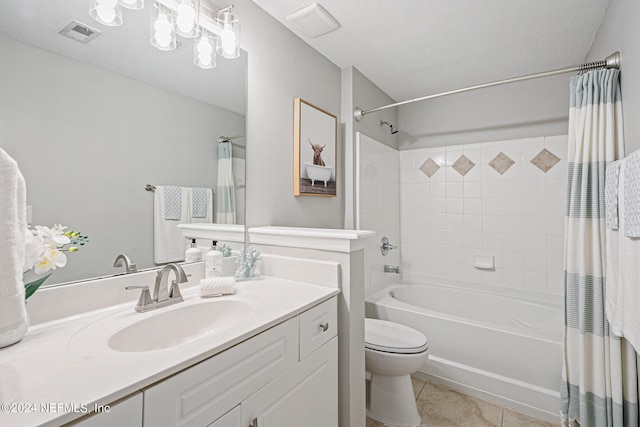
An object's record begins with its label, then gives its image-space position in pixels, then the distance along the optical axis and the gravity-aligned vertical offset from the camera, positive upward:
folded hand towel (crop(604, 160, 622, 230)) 1.27 +0.09
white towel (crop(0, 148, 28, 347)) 0.64 -0.07
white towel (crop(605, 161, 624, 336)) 1.22 -0.26
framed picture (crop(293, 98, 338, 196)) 1.88 +0.45
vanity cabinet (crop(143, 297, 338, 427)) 0.66 -0.47
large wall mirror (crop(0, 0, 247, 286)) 0.87 +0.33
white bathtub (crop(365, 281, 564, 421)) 1.68 -0.85
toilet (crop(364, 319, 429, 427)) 1.57 -0.92
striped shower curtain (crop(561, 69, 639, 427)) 1.39 -0.30
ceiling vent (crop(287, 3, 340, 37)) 1.65 +1.17
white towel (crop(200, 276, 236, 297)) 1.15 -0.28
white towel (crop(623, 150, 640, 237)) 1.05 +0.07
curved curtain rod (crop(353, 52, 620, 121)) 1.46 +0.80
